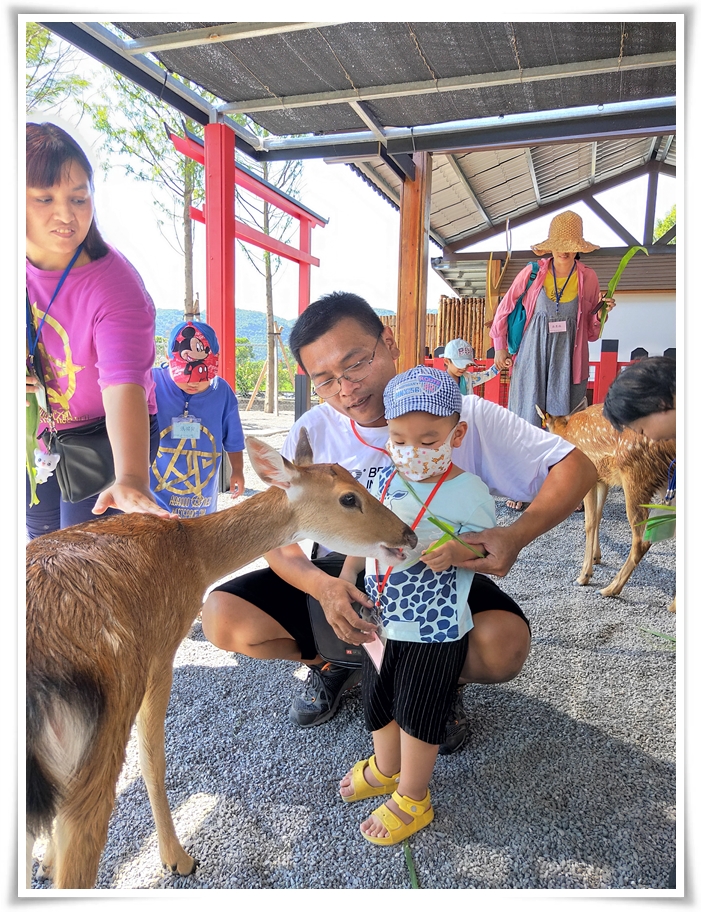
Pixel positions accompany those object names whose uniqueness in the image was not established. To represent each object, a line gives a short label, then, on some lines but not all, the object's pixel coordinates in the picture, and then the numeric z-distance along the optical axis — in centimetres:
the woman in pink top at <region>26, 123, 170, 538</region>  126
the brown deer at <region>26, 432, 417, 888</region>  100
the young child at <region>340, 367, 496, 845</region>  136
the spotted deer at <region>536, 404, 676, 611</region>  326
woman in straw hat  381
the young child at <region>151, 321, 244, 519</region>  175
